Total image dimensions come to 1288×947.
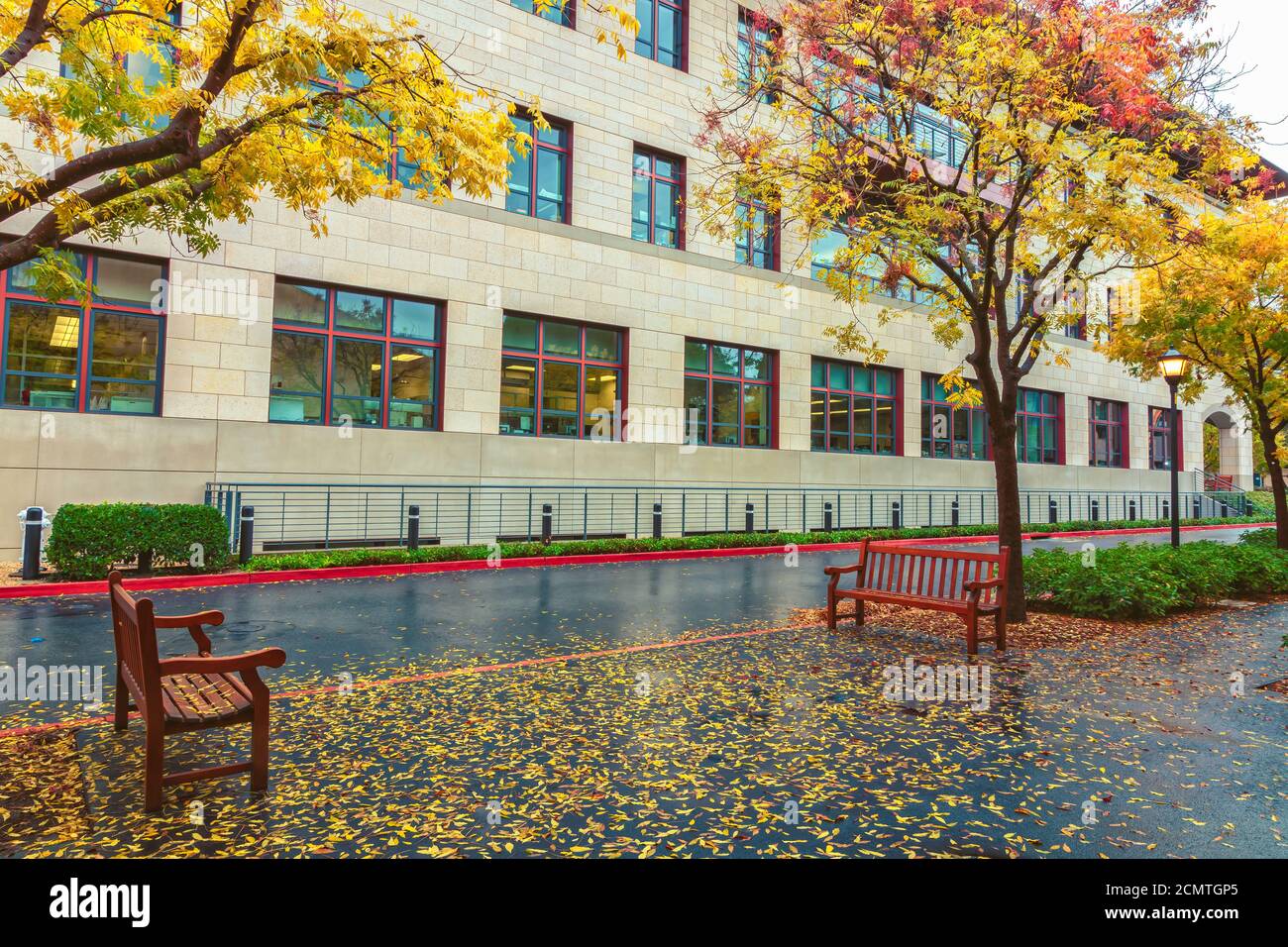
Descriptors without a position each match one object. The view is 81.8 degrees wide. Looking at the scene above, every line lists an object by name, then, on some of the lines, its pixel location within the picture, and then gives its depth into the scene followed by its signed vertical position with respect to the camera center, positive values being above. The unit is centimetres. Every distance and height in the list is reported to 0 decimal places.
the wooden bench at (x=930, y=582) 726 -73
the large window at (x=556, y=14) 1912 +1295
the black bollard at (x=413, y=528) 1465 -45
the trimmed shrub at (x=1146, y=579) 908 -83
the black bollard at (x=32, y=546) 1088 -67
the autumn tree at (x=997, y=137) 811 +454
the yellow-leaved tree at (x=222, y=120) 554 +350
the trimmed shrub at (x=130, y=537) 1078 -53
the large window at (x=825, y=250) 2466 +891
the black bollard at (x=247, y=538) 1269 -60
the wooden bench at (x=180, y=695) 359 -106
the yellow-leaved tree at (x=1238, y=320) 1341 +380
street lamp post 1380 +272
